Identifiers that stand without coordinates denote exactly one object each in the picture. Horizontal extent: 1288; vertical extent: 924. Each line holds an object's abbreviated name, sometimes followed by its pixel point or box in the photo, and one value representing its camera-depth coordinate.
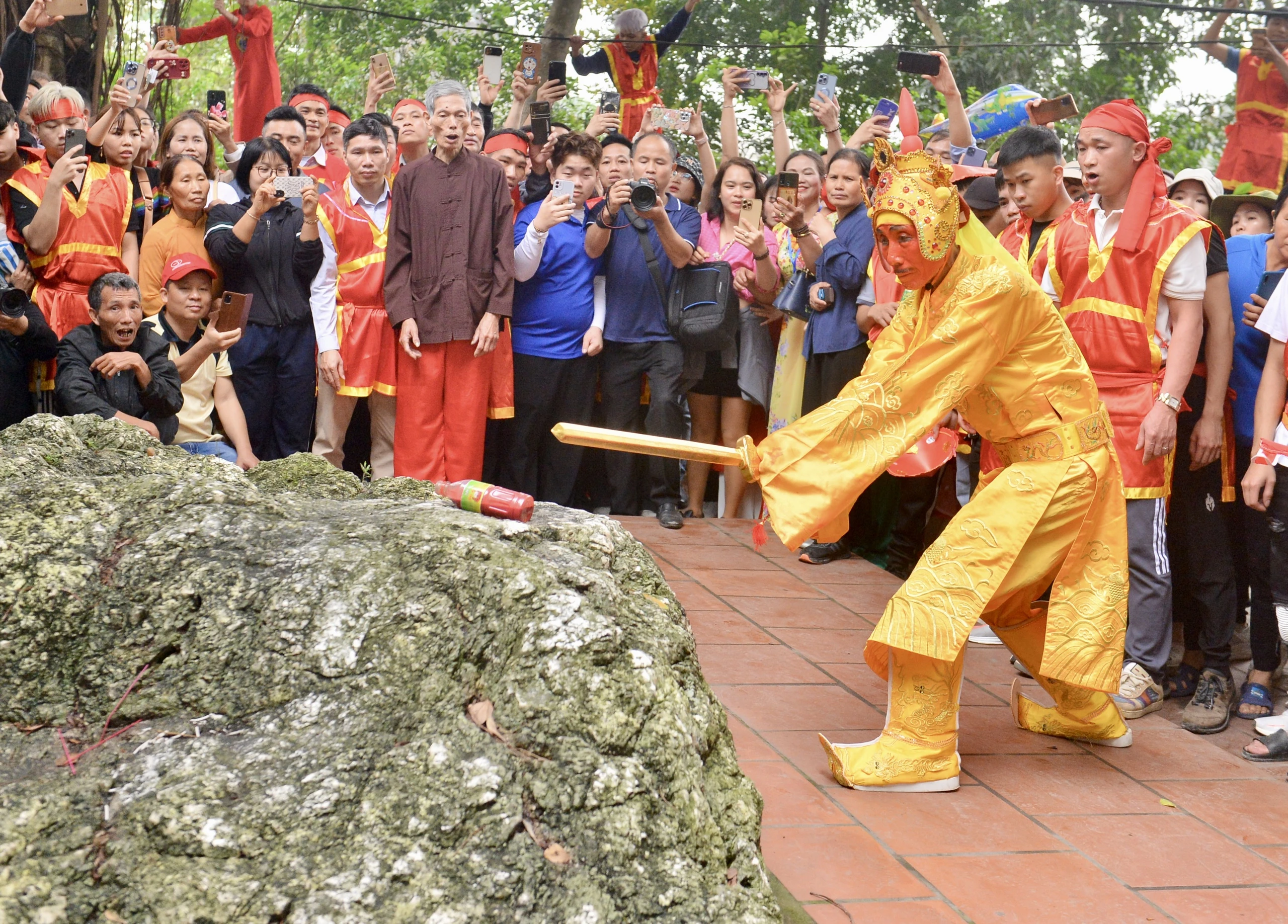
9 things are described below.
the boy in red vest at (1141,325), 4.27
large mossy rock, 1.76
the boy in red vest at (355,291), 5.82
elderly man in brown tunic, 5.86
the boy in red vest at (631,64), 8.39
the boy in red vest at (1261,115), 7.49
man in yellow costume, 3.40
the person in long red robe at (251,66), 8.31
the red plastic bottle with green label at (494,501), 2.56
